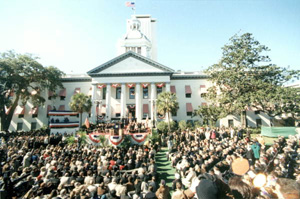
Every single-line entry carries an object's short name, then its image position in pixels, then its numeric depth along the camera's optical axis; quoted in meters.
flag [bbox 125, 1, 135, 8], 44.60
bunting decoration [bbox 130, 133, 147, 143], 21.00
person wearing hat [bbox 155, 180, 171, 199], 5.92
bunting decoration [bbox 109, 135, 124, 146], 19.70
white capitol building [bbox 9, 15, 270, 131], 32.97
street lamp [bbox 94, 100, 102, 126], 29.67
